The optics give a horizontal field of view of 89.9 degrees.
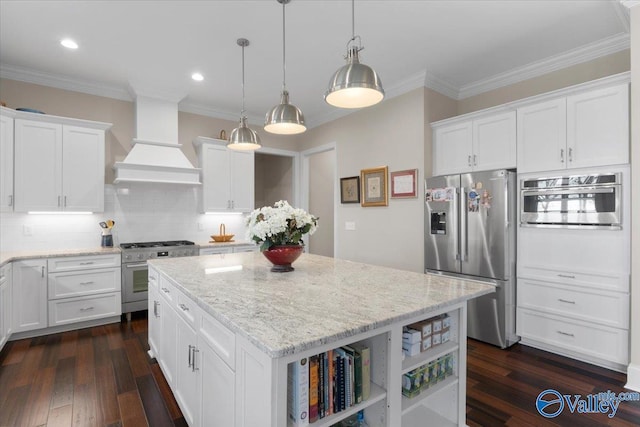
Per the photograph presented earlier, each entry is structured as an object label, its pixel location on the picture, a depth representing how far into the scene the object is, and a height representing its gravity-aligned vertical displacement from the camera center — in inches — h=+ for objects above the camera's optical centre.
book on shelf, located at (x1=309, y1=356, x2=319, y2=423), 45.2 -25.2
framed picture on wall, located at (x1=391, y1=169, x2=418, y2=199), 150.9 +14.2
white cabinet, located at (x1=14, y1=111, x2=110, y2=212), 133.2 +21.5
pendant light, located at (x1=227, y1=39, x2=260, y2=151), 113.8 +26.9
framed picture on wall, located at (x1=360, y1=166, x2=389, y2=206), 165.8 +14.3
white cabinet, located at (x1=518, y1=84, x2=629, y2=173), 99.0 +27.4
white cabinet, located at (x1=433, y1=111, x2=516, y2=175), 124.9 +28.7
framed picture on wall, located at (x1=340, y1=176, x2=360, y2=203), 182.1 +13.8
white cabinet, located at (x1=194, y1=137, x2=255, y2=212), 181.8 +21.5
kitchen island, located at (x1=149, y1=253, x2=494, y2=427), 43.3 -18.9
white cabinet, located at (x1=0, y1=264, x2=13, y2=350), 112.6 -32.3
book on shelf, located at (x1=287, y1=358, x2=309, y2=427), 43.7 -25.1
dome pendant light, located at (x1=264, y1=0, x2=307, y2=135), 92.0 +27.9
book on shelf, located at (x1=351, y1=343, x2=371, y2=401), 51.3 -25.5
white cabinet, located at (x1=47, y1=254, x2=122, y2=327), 133.0 -32.3
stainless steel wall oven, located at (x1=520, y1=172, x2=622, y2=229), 99.9 +3.8
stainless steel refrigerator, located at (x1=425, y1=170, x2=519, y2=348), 120.2 -11.1
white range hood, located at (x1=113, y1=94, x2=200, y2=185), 157.3 +32.1
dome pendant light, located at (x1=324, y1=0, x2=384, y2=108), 66.7 +27.8
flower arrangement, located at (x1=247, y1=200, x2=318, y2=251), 80.4 -3.2
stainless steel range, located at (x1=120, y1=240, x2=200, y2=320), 148.4 -26.4
